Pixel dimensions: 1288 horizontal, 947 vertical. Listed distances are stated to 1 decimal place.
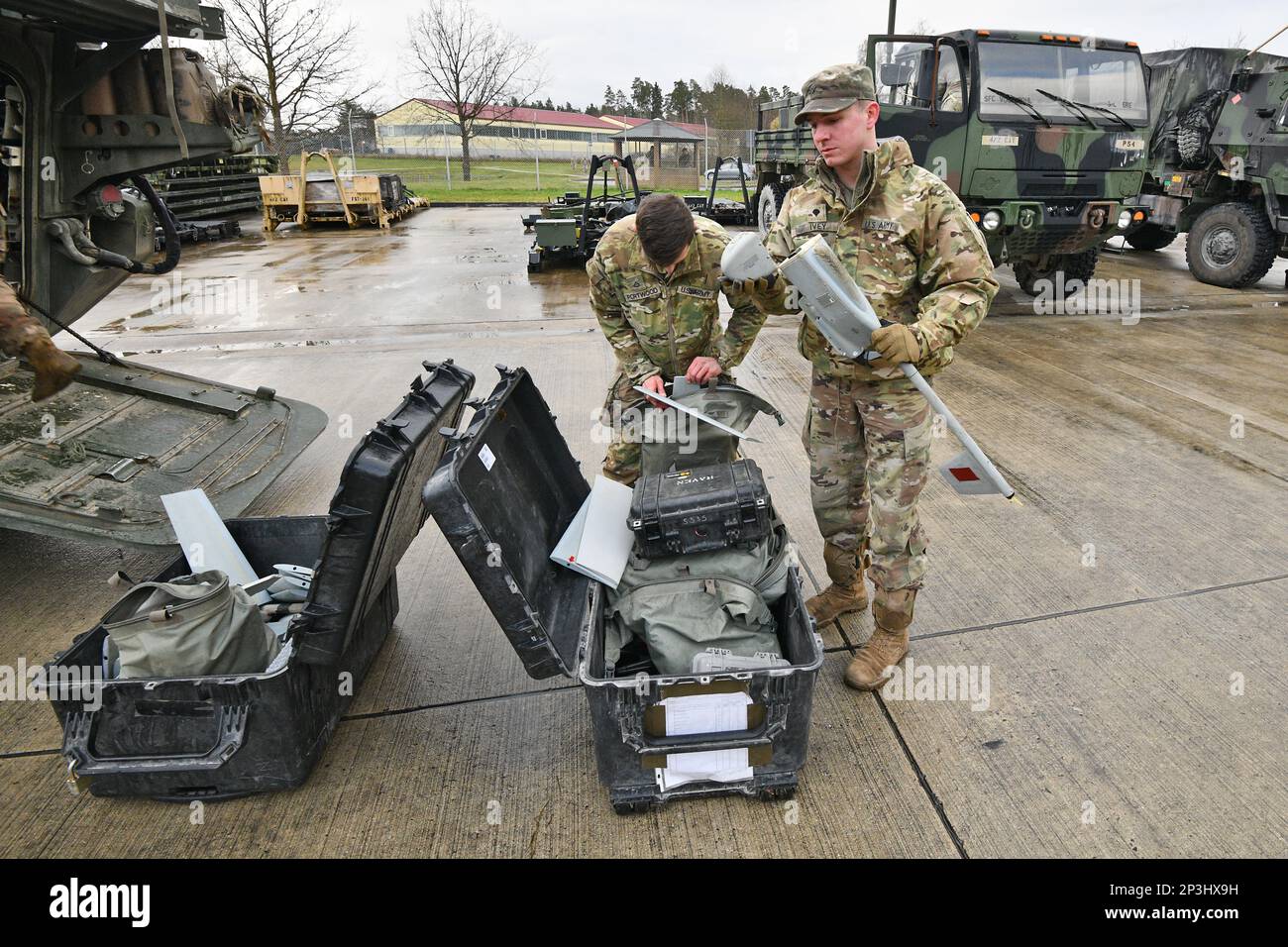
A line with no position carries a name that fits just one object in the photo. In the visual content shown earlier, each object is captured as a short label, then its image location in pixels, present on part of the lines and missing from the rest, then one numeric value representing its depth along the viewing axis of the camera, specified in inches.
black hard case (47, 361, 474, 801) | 73.9
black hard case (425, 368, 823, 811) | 74.6
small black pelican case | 88.0
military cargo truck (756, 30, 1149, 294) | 265.7
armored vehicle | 127.3
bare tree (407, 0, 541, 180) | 1183.6
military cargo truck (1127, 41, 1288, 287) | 319.6
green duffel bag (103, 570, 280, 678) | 78.3
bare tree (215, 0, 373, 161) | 895.1
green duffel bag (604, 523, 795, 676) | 84.3
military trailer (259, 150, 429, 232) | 613.0
